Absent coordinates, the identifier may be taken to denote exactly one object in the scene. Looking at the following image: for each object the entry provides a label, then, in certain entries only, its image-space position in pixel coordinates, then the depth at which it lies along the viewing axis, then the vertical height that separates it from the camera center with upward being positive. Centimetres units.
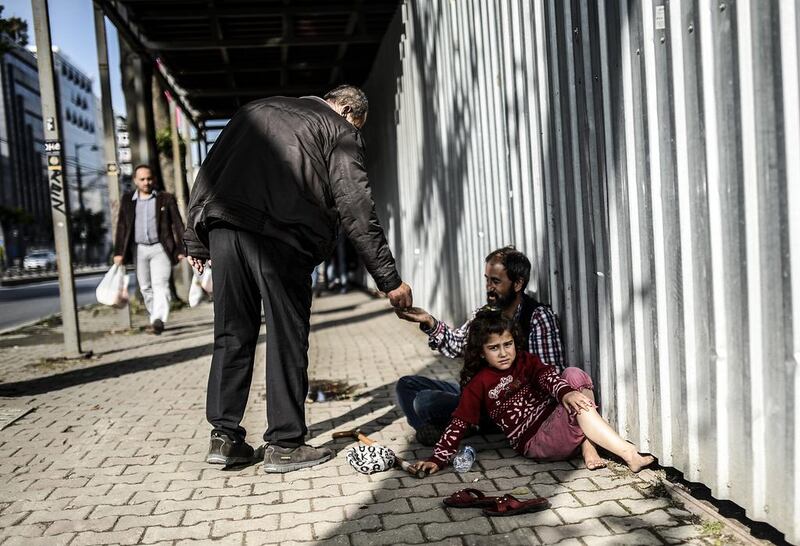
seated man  434 -55
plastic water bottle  377 -111
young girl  373 -85
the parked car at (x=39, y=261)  5283 +36
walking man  895 +30
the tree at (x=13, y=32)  1460 +461
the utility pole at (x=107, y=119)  1052 +211
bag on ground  383 -109
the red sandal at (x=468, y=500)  324 -113
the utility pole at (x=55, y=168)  752 +98
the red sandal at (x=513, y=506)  313 -113
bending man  380 +6
